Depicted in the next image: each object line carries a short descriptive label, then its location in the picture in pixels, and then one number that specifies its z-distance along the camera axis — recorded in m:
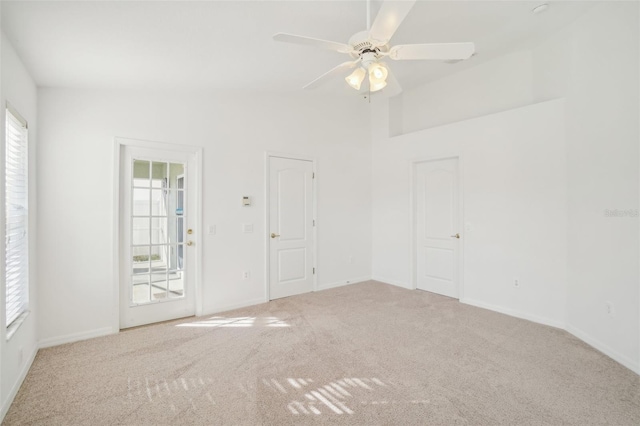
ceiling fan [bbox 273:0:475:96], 1.81
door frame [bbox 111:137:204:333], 3.20
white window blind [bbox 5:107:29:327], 2.21
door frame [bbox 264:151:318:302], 4.28
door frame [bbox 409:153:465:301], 4.92
